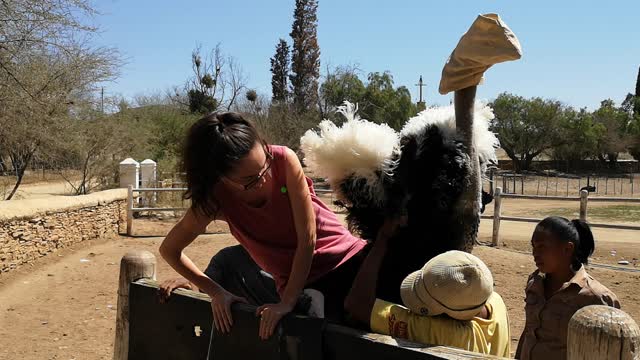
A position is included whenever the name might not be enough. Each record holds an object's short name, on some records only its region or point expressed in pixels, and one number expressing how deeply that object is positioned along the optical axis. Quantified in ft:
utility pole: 102.73
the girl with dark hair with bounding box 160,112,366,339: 5.42
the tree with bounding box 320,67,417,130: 100.73
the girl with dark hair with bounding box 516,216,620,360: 7.26
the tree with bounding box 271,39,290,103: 114.01
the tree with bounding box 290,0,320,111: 106.22
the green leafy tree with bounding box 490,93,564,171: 123.03
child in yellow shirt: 4.65
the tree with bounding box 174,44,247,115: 99.54
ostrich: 6.01
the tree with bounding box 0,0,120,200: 28.94
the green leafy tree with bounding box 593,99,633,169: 127.75
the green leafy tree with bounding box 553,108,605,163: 123.65
